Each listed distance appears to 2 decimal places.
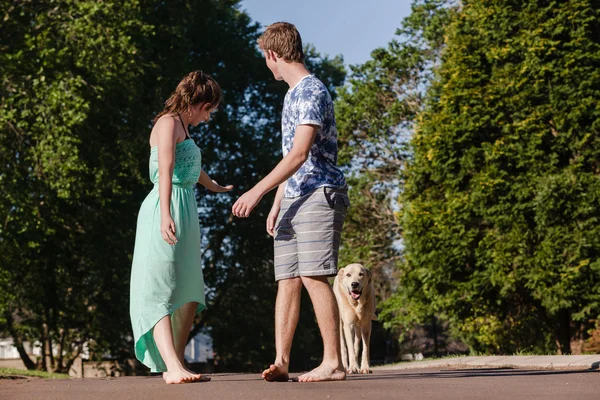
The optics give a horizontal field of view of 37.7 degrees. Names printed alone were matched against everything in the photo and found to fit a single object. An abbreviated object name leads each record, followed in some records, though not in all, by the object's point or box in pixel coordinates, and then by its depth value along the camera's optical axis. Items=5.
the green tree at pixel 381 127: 27.72
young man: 5.87
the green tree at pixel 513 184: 18.44
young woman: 6.10
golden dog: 10.24
